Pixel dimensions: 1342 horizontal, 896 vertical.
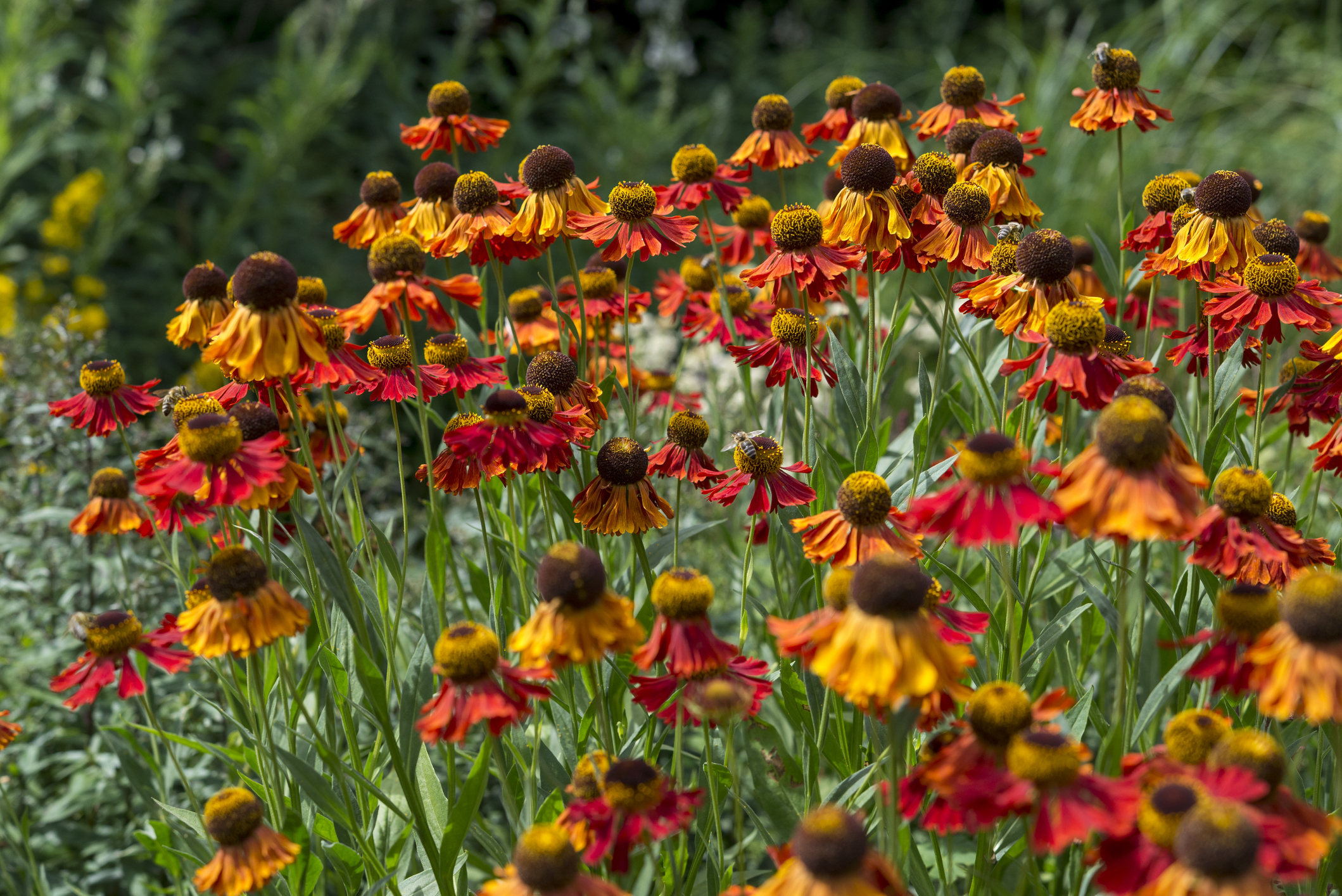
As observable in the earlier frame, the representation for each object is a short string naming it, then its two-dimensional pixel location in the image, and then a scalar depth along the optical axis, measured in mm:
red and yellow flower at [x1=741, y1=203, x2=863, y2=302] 1342
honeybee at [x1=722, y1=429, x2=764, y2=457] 1299
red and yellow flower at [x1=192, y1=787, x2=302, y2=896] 1214
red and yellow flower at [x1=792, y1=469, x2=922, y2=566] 1231
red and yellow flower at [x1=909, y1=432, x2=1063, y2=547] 1167
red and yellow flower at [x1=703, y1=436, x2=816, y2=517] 1304
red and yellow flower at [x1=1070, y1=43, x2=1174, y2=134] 1419
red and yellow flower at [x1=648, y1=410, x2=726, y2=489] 1334
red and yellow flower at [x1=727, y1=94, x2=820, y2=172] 1472
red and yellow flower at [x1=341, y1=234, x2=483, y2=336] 1264
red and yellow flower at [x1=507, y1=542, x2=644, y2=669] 1178
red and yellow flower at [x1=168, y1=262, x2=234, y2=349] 1300
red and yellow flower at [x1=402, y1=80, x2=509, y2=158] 1452
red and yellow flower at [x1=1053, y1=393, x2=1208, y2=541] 1147
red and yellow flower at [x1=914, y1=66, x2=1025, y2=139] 1441
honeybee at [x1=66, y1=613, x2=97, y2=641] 1281
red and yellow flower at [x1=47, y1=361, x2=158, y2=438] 1360
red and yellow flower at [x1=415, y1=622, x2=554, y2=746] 1183
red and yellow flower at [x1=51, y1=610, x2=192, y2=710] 1266
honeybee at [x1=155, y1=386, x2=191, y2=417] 1350
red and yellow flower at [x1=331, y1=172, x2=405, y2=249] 1413
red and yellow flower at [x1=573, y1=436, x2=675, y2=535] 1286
